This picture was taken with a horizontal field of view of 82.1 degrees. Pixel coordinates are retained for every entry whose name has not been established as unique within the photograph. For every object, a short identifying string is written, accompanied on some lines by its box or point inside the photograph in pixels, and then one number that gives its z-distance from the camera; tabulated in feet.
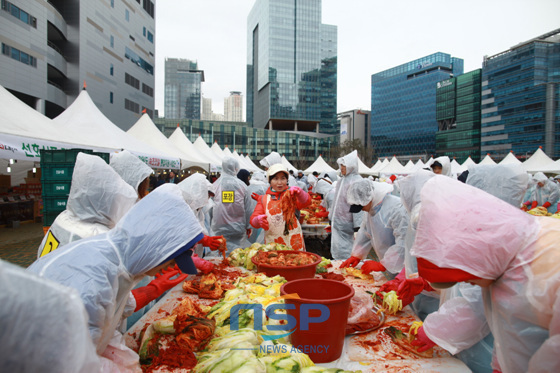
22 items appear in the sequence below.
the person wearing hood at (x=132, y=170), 11.18
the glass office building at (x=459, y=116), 267.39
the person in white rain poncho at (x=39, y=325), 1.76
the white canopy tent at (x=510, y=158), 69.62
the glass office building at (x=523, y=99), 216.33
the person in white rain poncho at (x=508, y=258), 3.71
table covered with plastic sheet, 5.18
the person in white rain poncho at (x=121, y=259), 4.10
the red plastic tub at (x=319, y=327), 4.98
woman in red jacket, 12.29
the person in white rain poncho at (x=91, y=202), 7.47
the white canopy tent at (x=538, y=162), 61.05
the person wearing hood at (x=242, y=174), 21.58
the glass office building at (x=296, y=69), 280.72
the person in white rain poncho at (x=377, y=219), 9.70
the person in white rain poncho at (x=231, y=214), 16.79
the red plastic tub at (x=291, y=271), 7.78
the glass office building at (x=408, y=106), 319.70
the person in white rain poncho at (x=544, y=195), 34.27
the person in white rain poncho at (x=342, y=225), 17.98
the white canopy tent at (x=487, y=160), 82.61
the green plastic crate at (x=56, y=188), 13.14
